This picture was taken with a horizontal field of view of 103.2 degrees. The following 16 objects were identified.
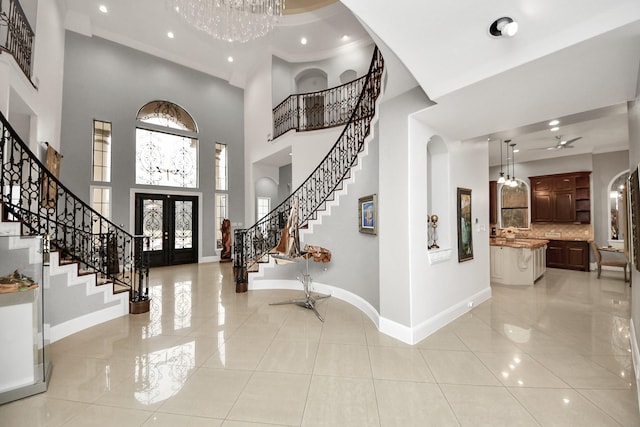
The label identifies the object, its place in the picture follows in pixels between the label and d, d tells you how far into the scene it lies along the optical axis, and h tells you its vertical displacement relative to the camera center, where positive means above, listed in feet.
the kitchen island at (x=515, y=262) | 18.94 -3.50
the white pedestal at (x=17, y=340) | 7.02 -3.46
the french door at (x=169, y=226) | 27.25 -0.83
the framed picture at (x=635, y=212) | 6.54 +0.11
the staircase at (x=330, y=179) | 15.33 +2.80
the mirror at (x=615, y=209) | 23.86 +0.65
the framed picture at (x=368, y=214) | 12.79 +0.17
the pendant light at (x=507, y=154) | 21.94 +6.28
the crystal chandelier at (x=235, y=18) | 15.14 +12.88
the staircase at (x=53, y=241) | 9.98 -0.76
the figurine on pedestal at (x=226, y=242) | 30.53 -2.92
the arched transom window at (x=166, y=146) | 27.45 +8.19
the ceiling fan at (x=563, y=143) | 20.78 +6.24
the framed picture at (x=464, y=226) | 13.34 -0.51
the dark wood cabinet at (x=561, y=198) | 25.09 +1.88
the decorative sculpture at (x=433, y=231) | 12.49 -0.74
